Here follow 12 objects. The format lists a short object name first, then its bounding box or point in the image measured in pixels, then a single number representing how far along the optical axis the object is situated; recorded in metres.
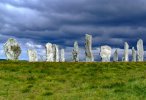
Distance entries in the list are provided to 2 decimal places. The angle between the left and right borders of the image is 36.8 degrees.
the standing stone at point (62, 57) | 48.23
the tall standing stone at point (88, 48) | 39.20
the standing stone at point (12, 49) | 36.30
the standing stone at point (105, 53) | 41.83
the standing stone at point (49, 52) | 42.00
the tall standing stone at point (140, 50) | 43.17
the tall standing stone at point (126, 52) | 44.76
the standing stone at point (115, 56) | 45.33
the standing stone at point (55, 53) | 43.01
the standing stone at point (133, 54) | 45.38
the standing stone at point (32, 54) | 41.90
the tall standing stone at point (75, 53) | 42.48
